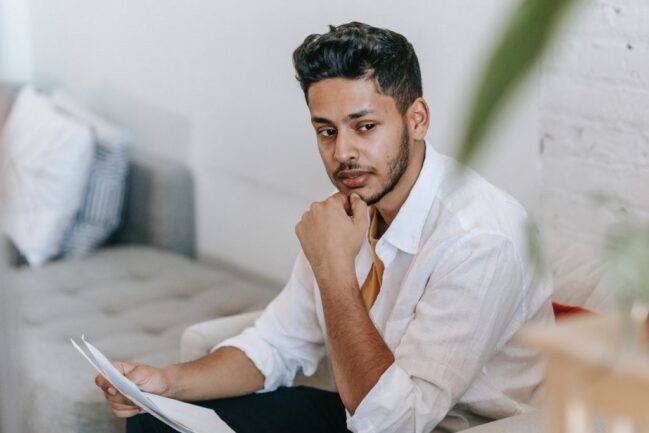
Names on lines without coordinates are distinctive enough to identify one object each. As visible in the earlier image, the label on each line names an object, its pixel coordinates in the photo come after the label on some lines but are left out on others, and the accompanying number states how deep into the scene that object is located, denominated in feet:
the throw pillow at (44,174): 9.40
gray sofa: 9.23
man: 6.88
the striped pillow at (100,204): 9.67
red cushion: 7.13
